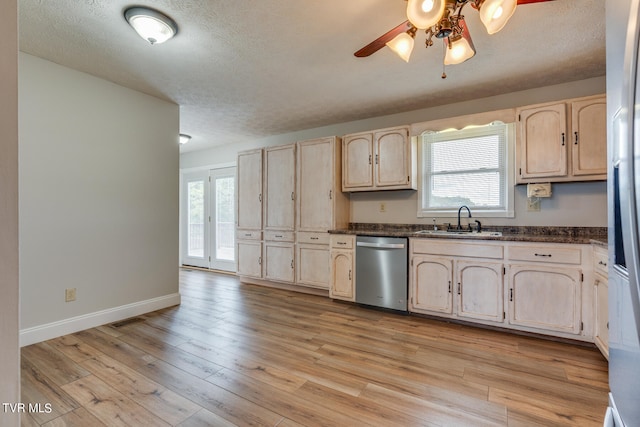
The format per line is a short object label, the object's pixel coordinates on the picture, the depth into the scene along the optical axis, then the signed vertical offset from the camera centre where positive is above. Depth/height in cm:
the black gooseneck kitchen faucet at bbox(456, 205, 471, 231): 341 +7
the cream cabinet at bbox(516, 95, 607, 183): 266 +67
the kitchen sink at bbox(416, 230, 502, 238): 298 -20
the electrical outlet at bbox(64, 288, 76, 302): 274 -71
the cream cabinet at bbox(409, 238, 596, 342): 250 -65
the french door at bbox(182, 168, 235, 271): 576 -6
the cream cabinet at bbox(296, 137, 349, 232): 404 +37
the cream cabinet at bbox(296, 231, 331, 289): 403 -60
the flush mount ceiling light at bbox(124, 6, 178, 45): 197 +130
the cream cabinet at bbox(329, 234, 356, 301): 369 -65
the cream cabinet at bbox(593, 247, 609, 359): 215 -64
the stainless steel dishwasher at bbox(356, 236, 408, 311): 331 -64
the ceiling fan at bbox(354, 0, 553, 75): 148 +105
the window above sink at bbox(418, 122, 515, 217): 333 +51
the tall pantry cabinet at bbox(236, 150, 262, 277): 465 +3
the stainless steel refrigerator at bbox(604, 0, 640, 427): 62 +2
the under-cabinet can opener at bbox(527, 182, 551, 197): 297 +24
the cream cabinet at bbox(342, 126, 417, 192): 361 +68
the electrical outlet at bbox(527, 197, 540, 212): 315 +11
